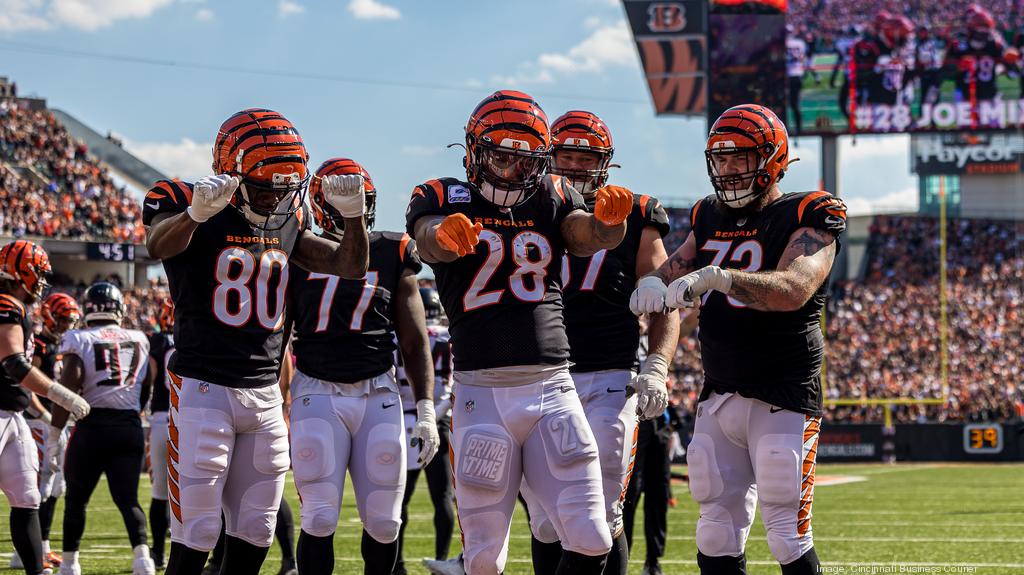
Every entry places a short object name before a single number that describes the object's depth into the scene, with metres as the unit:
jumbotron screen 31.98
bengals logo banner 35.41
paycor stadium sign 46.34
